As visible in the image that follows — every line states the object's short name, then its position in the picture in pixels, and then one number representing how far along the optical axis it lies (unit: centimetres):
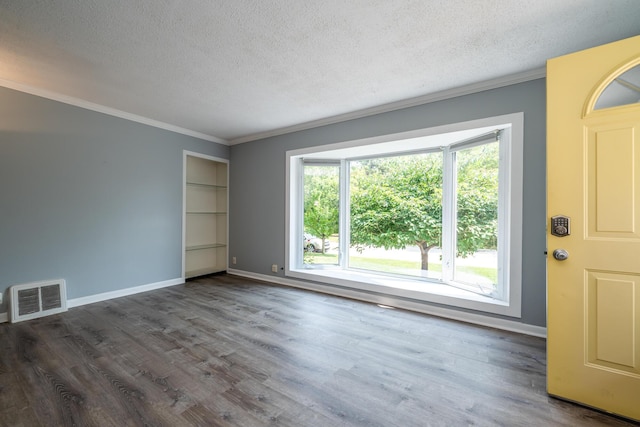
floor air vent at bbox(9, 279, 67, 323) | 284
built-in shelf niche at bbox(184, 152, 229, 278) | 496
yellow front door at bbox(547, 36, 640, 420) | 151
